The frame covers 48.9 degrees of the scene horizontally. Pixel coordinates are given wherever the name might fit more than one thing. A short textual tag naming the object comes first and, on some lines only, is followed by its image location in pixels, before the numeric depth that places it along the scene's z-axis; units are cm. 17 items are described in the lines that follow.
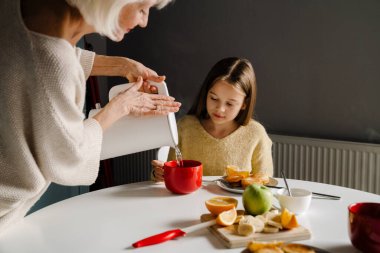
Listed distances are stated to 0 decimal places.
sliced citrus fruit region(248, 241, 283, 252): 85
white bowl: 109
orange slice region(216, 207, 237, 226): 97
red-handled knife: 92
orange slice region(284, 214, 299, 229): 96
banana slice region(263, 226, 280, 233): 95
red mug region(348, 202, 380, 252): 85
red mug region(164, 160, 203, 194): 129
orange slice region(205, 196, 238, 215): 104
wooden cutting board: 91
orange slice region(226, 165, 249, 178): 138
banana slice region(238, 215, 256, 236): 93
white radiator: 248
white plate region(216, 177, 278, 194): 130
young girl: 185
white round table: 93
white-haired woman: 87
